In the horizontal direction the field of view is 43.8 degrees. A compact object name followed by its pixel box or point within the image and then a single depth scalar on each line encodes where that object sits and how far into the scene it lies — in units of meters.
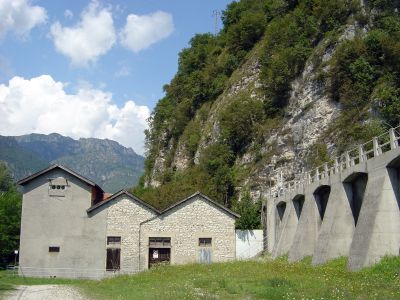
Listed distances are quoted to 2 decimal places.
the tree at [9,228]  41.72
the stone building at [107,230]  36.34
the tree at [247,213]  41.98
